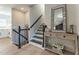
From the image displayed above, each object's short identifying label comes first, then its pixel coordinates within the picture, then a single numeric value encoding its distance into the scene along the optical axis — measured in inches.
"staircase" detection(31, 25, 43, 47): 53.3
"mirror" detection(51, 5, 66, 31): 53.0
